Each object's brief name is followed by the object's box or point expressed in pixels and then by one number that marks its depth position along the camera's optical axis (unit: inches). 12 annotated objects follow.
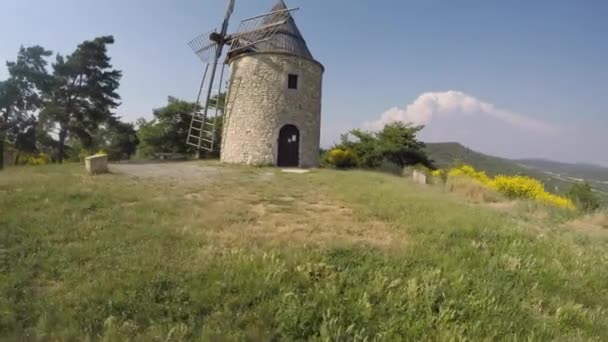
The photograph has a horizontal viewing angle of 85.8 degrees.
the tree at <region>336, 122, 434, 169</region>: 850.8
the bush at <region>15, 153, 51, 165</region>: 793.7
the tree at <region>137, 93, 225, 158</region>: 941.2
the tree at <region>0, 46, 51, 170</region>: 801.6
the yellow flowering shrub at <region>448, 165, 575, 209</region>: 536.4
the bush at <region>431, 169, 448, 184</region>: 612.0
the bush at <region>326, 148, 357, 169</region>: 805.2
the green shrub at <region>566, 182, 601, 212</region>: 775.7
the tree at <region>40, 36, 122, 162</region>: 800.3
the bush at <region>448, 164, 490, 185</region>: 677.5
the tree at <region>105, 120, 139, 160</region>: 1059.9
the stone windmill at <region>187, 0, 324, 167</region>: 623.8
